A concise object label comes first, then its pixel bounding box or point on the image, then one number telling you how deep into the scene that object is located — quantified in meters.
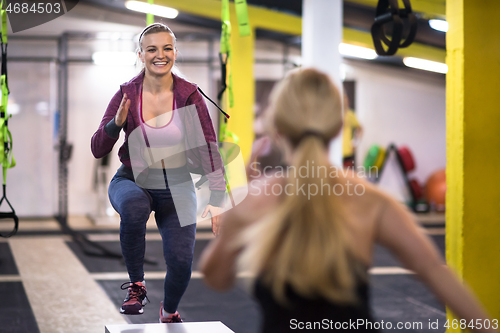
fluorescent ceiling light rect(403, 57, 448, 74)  10.45
